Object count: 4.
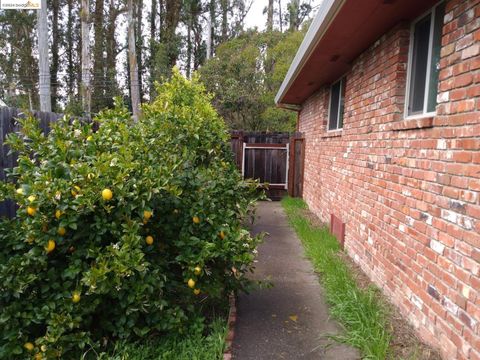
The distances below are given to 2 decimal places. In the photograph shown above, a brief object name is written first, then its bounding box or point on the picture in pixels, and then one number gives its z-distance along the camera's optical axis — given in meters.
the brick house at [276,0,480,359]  2.47
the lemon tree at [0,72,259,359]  2.45
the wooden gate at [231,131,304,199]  10.94
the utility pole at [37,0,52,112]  8.79
